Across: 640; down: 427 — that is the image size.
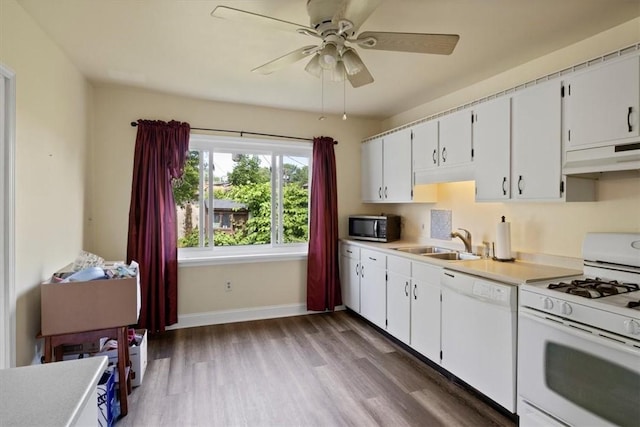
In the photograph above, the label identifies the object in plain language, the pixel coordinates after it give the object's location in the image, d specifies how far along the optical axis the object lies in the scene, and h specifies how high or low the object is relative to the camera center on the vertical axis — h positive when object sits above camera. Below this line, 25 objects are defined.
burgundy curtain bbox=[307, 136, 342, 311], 4.13 -0.23
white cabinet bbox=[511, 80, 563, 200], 2.16 +0.49
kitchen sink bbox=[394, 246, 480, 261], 3.14 -0.41
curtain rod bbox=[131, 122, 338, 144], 3.81 +0.96
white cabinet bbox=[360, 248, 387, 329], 3.45 -0.82
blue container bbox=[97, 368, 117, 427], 1.94 -1.16
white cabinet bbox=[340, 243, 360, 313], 3.95 -0.79
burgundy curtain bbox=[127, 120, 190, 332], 3.39 -0.07
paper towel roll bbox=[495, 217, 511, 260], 2.64 -0.22
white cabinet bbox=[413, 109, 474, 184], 2.83 +0.60
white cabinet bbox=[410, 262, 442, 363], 2.72 -0.84
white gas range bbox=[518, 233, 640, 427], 1.52 -0.66
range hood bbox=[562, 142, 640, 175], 1.80 +0.32
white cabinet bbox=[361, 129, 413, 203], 3.60 +0.54
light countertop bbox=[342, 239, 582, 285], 2.07 -0.40
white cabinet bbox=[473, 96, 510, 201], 2.47 +0.51
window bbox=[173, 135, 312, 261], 3.87 +0.18
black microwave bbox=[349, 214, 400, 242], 3.89 -0.18
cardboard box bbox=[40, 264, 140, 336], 2.04 -0.61
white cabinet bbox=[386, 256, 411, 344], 3.07 -0.83
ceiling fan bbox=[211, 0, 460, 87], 1.54 +0.94
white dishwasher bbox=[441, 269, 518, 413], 2.08 -0.85
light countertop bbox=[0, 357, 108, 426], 0.80 -0.50
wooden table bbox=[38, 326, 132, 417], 2.08 -0.86
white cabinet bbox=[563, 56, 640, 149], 1.79 +0.64
